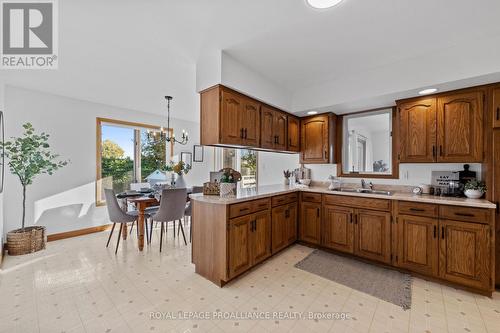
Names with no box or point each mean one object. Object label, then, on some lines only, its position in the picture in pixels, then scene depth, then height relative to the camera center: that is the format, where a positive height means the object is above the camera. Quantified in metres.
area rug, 2.09 -1.28
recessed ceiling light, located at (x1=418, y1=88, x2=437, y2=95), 2.43 +0.89
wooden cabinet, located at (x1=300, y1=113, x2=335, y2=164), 3.44 +0.47
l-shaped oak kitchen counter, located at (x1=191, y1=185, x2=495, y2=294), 2.10 -0.77
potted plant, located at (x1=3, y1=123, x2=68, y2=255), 2.92 -0.04
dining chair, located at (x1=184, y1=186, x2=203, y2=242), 3.78 -0.71
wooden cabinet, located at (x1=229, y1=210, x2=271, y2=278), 2.23 -0.87
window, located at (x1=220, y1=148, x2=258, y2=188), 5.22 +0.11
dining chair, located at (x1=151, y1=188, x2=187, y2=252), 3.10 -0.59
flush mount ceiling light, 1.59 +1.26
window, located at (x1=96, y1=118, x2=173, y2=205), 4.16 +0.28
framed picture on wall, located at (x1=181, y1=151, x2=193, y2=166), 5.31 +0.21
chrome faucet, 3.25 -0.30
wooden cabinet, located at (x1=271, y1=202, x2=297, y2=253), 2.82 -0.86
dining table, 3.11 -0.55
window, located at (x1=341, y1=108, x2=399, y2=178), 3.15 +0.34
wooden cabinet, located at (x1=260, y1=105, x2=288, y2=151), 3.09 +0.58
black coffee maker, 2.48 -0.17
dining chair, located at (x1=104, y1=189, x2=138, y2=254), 3.12 -0.67
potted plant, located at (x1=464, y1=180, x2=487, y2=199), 2.32 -0.26
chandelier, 3.94 +0.72
